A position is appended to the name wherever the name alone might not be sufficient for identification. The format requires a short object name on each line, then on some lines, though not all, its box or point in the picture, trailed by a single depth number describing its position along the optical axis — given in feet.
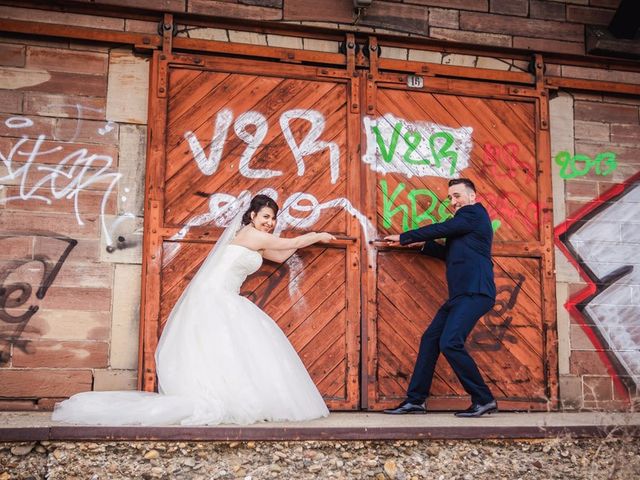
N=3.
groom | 19.38
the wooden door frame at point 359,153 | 20.43
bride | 17.13
